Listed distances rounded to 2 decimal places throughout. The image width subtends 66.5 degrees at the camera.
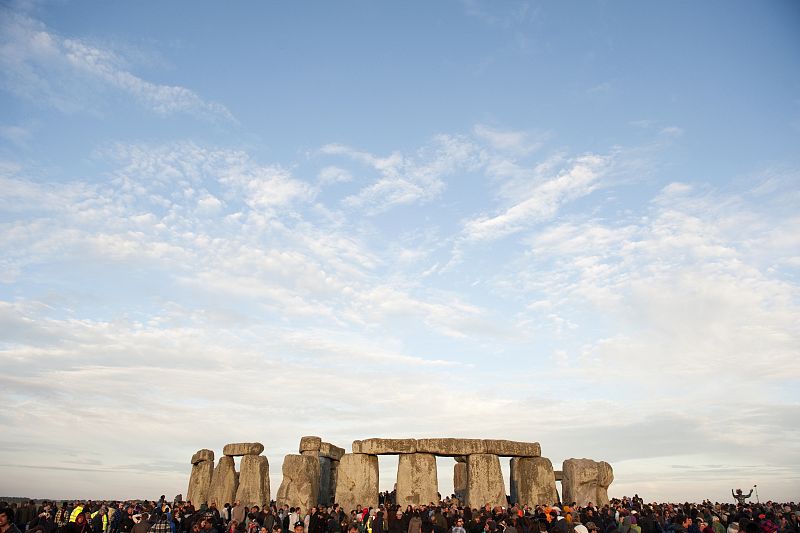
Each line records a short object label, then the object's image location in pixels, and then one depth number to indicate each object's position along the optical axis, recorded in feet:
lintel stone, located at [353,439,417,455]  71.82
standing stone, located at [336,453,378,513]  69.56
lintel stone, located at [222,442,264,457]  79.56
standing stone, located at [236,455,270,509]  75.61
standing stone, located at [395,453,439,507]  69.05
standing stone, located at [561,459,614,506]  73.10
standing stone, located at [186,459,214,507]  83.44
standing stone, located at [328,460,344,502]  84.39
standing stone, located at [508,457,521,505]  72.68
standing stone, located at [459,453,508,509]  69.26
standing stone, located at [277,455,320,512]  70.90
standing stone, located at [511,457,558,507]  70.90
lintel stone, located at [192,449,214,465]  86.33
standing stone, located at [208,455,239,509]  78.07
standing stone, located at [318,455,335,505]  80.74
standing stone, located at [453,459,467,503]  94.94
